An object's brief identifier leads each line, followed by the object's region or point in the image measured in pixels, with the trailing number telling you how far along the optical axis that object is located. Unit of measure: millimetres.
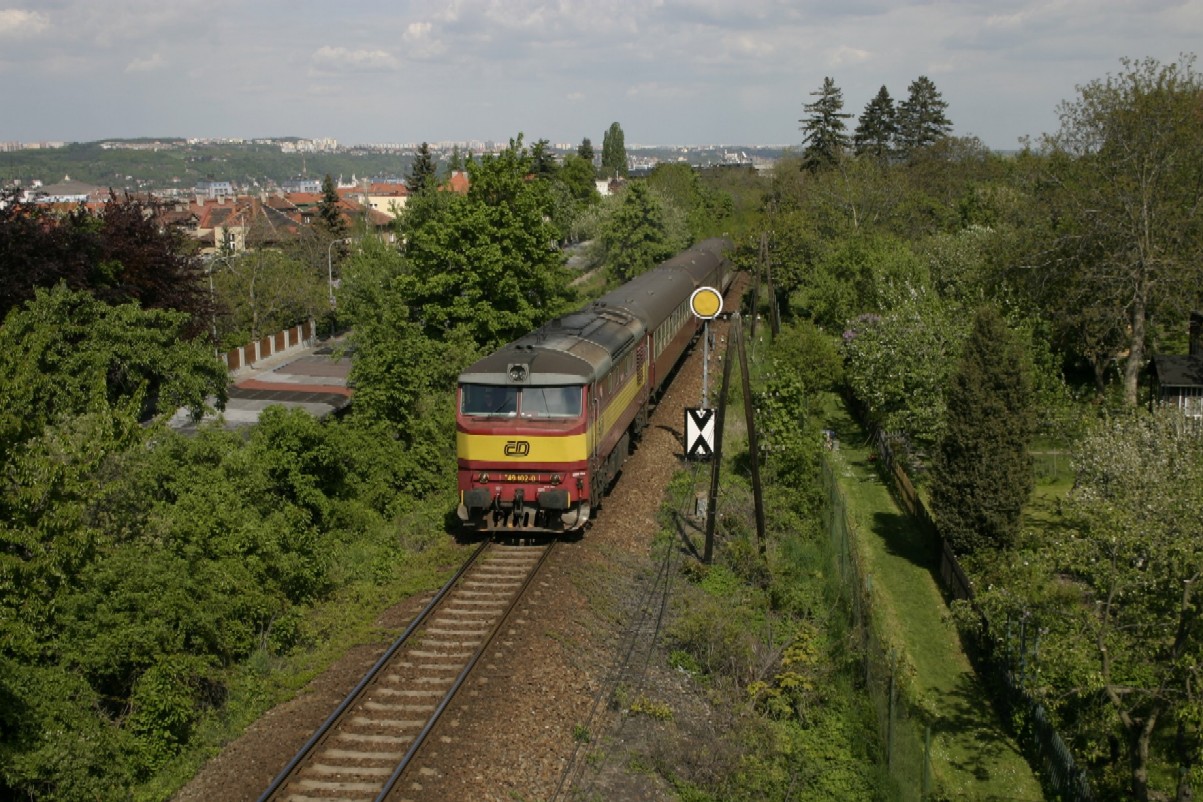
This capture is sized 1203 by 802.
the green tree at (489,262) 28234
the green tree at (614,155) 183188
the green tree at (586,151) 146900
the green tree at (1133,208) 28281
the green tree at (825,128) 74312
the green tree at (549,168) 87538
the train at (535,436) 16766
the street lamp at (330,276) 53462
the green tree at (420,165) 74125
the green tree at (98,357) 16875
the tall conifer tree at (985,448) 18500
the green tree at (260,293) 50125
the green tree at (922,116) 88625
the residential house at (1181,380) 26594
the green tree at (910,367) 23828
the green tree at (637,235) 56438
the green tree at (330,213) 70700
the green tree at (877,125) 87750
